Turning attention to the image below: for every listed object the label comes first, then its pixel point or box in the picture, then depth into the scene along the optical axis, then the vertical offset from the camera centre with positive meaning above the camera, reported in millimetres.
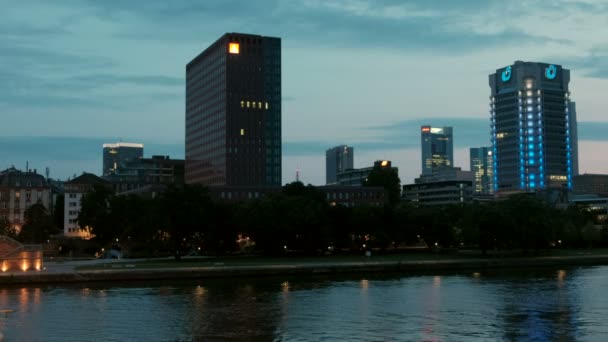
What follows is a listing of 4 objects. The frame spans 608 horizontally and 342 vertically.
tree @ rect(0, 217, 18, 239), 189950 -1835
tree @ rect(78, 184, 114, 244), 185875 -1110
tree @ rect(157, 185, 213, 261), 147750 +1925
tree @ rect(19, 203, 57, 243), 198875 -3031
